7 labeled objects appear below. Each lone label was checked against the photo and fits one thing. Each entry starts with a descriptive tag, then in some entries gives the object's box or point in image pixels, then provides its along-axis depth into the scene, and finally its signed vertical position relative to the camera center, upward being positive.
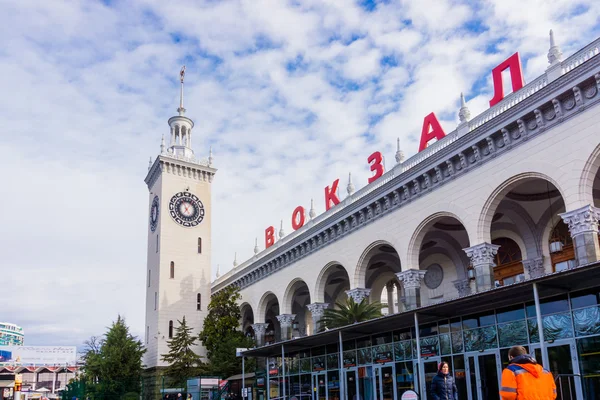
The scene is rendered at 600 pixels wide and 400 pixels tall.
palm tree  28.98 +2.41
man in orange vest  7.17 -0.28
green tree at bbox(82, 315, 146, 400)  44.91 +0.57
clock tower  51.94 +11.10
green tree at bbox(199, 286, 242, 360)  48.16 +4.02
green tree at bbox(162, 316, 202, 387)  44.00 +0.80
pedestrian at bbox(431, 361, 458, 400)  12.03 -0.49
